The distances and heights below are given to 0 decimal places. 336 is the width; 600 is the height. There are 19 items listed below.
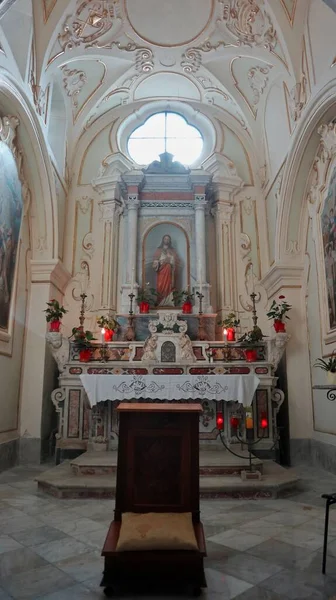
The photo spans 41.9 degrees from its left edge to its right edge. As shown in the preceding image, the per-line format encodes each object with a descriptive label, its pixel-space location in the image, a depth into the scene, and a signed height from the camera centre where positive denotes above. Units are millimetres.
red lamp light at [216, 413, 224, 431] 5285 -273
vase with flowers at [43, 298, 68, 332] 8047 +1472
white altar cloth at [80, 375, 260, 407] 6957 +182
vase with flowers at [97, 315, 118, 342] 8961 +1462
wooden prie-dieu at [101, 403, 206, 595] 3242 -451
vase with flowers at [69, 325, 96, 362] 8094 +964
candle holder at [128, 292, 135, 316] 9289 +2011
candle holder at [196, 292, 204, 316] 9481 +2128
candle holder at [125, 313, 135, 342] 9117 +1370
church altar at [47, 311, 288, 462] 7031 +261
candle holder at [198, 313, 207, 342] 9250 +1441
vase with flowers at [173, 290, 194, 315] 9594 +2193
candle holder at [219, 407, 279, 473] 6312 -613
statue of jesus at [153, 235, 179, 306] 10094 +2945
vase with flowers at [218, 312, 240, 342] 8898 +1462
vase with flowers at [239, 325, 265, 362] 8102 +1007
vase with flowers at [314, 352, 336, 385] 5012 +307
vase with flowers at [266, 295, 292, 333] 8188 +1564
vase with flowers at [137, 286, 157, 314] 9656 +2207
